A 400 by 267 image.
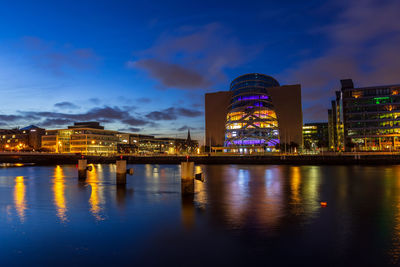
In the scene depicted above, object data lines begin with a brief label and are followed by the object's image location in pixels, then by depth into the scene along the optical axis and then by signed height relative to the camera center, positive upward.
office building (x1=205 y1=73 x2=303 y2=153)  114.38 +12.55
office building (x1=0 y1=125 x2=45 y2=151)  173.12 +8.24
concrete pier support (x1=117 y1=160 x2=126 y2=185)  32.84 -2.22
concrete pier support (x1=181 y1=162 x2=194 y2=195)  23.45 -2.17
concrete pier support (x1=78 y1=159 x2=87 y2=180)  40.28 -2.23
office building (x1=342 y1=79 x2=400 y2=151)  103.88 +9.80
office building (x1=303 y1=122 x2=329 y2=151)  191.12 +9.93
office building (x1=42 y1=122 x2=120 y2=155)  144.12 +5.69
